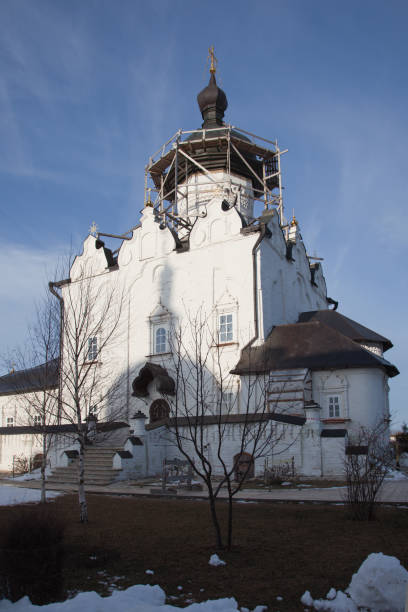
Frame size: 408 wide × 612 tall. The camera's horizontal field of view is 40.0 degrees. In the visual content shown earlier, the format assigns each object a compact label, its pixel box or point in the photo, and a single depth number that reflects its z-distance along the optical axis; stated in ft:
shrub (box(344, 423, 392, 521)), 31.09
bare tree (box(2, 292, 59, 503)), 45.11
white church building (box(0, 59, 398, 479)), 64.34
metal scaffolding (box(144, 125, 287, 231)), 101.30
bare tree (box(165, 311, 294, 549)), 60.64
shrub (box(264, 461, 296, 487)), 55.98
